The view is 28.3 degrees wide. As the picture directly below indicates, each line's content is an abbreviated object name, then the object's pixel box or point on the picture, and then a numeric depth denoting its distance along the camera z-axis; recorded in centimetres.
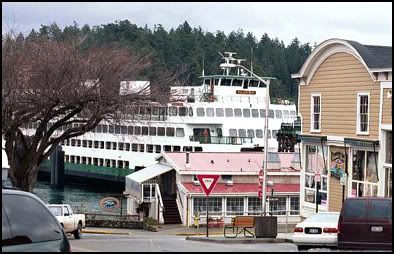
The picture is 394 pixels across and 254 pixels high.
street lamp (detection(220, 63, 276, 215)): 3547
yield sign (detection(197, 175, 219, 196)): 2934
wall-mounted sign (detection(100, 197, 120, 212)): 4834
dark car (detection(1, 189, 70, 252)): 811
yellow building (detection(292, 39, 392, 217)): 3291
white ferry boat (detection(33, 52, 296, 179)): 7338
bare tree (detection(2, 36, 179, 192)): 2892
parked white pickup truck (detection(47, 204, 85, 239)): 2744
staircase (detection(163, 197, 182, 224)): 4856
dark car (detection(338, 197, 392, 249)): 1867
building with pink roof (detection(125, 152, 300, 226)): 4769
